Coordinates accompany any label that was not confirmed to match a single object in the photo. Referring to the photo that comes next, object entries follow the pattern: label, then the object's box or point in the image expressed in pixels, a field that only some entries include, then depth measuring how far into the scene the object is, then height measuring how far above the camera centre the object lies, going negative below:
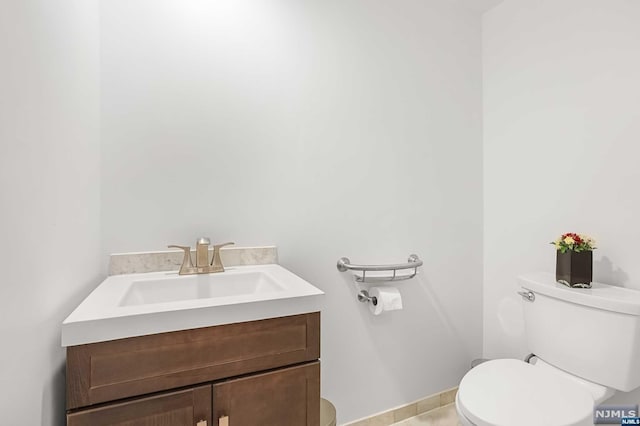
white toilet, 1.12 -0.65
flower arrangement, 1.44 -0.14
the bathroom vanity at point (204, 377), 0.78 -0.44
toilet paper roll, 1.60 -0.44
